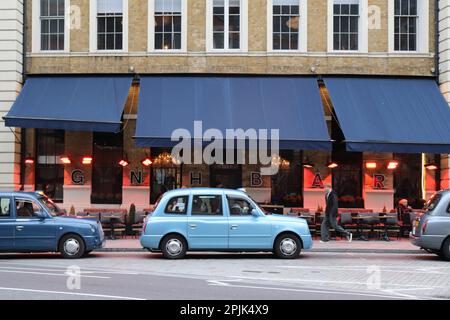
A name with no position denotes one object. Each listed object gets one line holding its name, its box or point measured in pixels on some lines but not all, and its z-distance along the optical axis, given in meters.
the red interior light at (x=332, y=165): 21.37
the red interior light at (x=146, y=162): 21.53
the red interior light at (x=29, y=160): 21.77
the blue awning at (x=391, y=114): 19.25
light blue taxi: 14.88
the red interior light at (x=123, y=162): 21.53
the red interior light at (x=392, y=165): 21.60
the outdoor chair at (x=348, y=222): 19.28
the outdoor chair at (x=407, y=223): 19.77
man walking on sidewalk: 18.45
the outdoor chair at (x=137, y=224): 19.69
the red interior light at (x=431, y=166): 21.40
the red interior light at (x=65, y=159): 21.78
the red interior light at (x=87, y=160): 21.89
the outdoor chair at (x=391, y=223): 19.27
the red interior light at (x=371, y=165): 21.80
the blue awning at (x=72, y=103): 19.64
